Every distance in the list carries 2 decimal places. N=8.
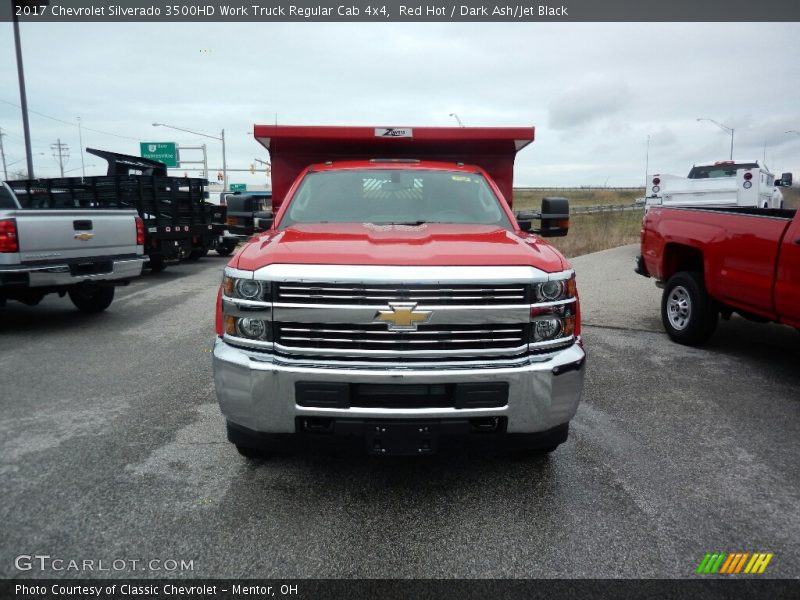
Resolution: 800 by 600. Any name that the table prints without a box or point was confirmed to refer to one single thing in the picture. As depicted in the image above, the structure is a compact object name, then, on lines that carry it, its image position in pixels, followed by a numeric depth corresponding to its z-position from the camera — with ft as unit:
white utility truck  41.39
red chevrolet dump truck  9.42
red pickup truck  16.56
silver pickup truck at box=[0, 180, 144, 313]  22.57
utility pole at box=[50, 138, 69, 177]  265.58
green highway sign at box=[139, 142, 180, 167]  148.97
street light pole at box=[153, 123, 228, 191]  169.78
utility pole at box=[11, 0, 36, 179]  62.18
